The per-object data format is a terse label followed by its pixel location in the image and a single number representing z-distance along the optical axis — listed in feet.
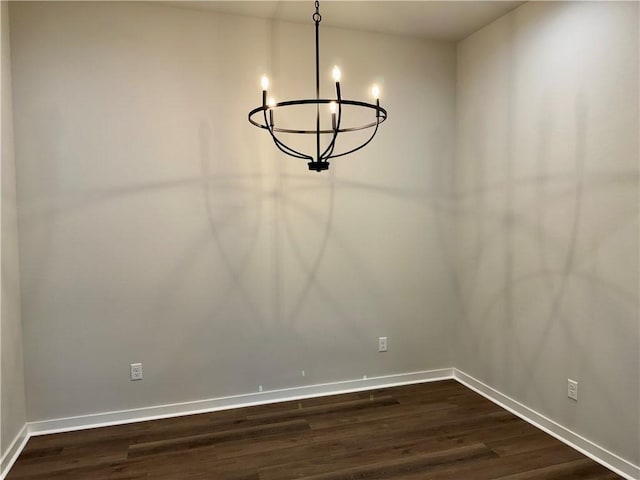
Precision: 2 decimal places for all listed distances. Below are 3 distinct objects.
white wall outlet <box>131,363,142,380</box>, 10.34
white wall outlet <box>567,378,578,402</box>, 9.07
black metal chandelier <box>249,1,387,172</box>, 6.07
